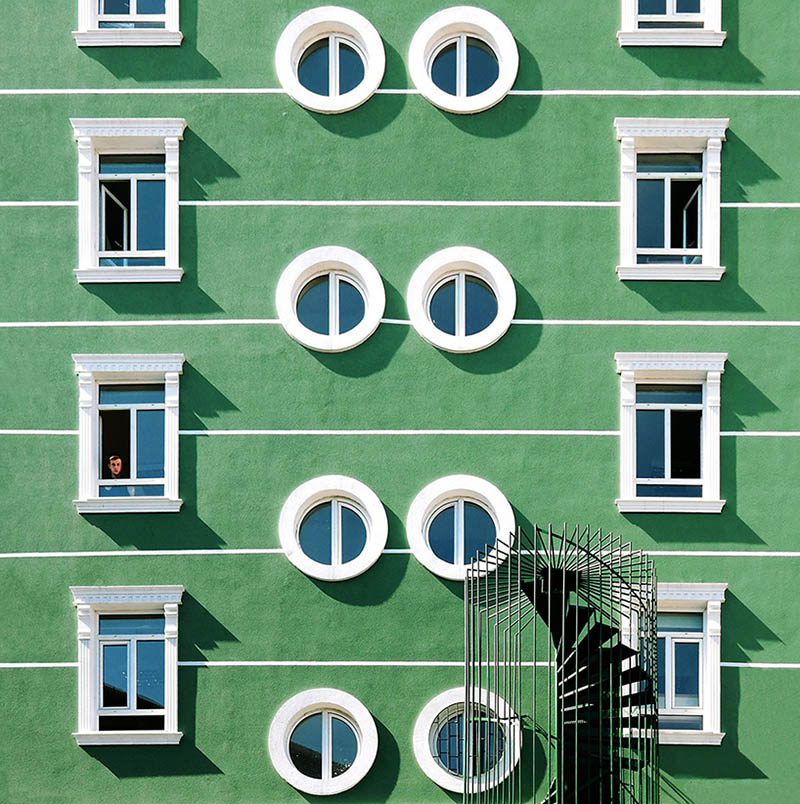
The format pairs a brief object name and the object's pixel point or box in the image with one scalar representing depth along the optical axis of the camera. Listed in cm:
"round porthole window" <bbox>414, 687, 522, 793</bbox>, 1366
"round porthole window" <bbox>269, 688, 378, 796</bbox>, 1377
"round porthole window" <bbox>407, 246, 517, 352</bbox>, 1423
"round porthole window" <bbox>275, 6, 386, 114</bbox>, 1446
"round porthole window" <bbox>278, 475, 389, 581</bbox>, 1399
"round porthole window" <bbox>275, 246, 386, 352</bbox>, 1423
